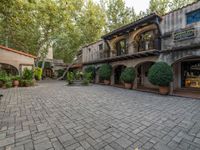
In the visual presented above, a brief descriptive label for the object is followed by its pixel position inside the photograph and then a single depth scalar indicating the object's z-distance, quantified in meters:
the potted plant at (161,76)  7.88
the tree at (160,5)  16.00
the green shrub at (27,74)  11.95
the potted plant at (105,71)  13.31
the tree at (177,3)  15.26
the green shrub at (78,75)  15.80
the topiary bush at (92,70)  16.25
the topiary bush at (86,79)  13.65
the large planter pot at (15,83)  11.40
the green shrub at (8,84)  10.59
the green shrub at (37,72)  16.26
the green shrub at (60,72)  24.45
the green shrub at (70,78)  13.66
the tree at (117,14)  19.70
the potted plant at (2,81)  10.46
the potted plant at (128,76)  10.53
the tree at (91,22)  19.02
